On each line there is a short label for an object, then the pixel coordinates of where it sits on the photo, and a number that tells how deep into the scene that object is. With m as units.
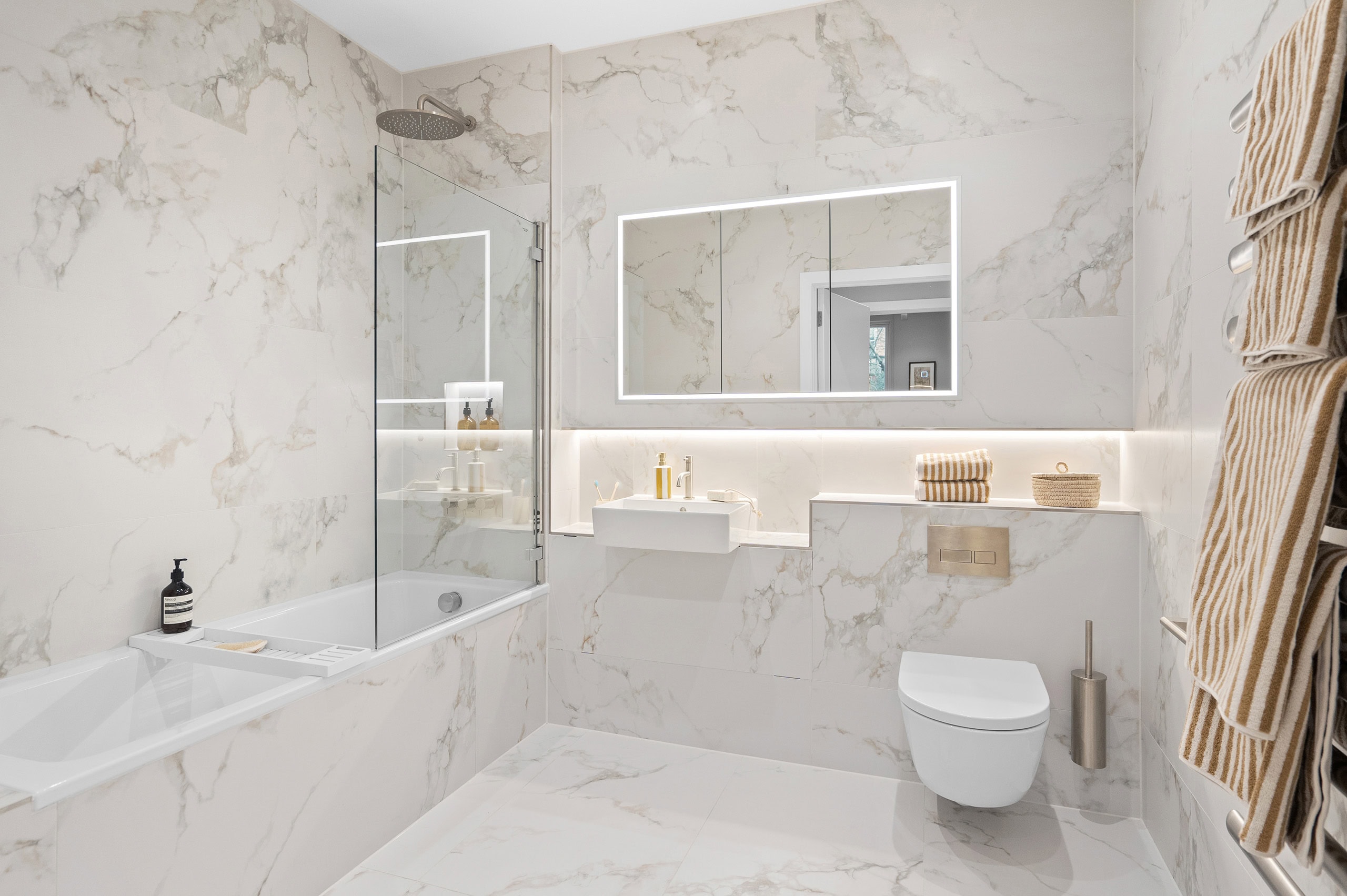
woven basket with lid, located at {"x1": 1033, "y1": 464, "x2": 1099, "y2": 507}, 2.15
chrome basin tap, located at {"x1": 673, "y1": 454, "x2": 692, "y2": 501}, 2.72
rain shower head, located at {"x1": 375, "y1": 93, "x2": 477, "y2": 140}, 2.38
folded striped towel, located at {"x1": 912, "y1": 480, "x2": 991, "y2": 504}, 2.26
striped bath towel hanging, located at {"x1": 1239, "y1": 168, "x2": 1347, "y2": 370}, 0.73
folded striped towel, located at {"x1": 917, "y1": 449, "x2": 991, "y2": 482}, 2.27
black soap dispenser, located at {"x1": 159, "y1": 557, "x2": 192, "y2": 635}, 1.99
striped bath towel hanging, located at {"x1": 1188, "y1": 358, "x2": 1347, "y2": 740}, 0.71
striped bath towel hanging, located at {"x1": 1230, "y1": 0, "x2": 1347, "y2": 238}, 0.73
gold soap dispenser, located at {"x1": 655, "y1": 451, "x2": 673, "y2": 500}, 2.73
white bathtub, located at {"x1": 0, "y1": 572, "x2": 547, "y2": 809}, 1.29
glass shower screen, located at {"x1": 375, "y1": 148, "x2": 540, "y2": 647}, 1.98
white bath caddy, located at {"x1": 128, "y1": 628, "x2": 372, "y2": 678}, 1.77
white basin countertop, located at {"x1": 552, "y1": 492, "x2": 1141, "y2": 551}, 2.16
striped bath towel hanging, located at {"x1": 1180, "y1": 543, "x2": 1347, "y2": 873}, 0.70
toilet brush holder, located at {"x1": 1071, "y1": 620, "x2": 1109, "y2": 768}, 2.04
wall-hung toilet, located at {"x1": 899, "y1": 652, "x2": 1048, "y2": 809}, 1.70
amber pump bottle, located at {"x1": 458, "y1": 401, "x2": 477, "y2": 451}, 2.27
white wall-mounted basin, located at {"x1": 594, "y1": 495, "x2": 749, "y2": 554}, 2.33
